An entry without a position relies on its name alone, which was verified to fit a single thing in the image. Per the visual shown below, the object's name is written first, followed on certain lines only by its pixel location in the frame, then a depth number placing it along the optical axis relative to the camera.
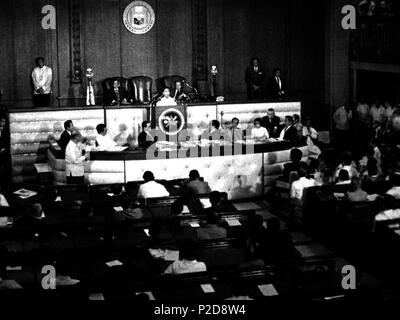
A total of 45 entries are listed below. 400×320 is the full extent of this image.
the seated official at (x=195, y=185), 10.01
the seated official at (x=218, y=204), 8.48
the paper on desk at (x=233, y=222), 8.45
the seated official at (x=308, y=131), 13.68
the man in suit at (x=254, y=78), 16.06
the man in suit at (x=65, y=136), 12.62
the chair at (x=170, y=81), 16.16
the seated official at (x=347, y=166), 10.84
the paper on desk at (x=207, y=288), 6.65
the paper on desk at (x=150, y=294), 6.86
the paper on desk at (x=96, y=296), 7.06
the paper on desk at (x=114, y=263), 7.28
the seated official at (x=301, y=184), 10.30
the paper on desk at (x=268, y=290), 6.66
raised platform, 13.87
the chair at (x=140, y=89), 15.81
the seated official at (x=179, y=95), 15.12
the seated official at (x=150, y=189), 9.65
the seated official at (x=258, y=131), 13.03
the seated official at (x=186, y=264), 6.83
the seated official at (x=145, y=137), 12.30
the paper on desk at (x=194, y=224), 8.45
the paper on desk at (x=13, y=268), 7.24
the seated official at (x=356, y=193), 9.20
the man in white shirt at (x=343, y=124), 15.56
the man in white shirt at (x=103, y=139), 12.18
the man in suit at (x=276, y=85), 16.08
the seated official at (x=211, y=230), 7.88
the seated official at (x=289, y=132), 12.99
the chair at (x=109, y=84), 15.41
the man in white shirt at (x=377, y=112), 15.12
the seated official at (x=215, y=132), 13.15
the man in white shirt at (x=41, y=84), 14.41
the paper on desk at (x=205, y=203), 9.39
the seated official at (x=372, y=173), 10.52
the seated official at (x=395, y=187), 9.33
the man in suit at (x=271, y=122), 14.31
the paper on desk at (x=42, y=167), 13.05
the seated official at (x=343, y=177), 10.08
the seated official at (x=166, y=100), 14.27
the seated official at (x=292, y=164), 11.42
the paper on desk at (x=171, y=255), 7.48
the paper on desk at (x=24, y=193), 9.43
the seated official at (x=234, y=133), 12.96
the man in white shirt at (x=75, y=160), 11.63
